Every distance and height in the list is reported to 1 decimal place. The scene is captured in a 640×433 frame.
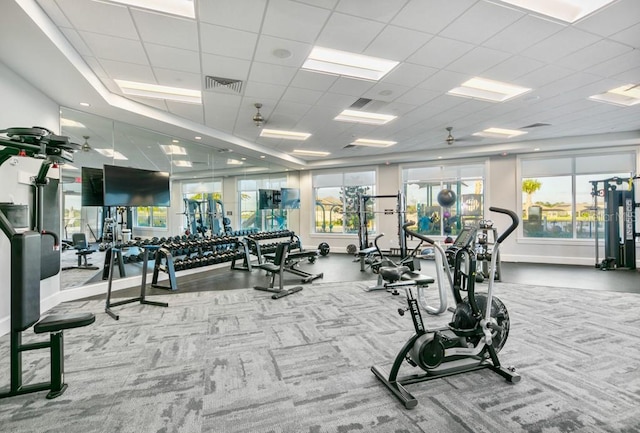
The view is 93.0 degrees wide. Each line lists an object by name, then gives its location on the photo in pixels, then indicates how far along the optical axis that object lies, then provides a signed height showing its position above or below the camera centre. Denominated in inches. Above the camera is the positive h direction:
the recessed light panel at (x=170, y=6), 101.1 +72.1
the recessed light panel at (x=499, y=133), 261.5 +72.7
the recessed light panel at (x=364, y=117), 216.4 +73.4
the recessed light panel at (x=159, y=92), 166.9 +73.1
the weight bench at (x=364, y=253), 247.8 -30.2
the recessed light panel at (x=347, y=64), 139.3 +73.5
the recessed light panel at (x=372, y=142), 292.7 +73.0
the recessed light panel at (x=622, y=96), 185.2 +74.9
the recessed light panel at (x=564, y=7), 102.8 +72.0
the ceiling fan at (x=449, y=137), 246.8 +66.5
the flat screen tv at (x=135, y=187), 172.6 +19.4
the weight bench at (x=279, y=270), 183.3 -33.6
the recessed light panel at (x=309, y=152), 333.5 +72.6
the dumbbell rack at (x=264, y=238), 278.1 -23.6
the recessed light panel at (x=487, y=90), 170.6 +73.9
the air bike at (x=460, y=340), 85.2 -36.7
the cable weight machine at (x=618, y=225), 260.1 -9.8
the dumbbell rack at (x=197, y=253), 195.9 -30.1
